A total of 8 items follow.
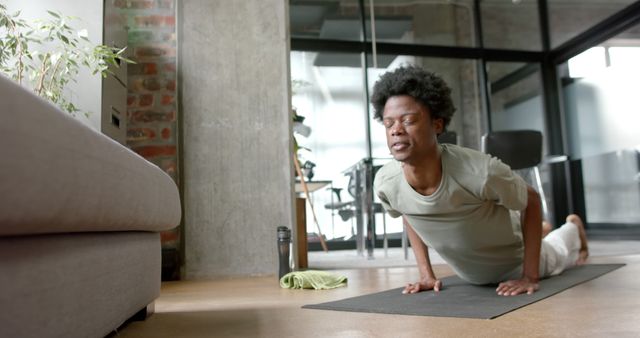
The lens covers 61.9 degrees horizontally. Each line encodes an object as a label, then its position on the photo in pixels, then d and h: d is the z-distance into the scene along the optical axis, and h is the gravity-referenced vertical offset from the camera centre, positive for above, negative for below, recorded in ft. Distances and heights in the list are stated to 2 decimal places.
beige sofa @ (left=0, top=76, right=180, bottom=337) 2.21 +0.04
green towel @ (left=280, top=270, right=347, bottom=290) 7.94 -0.93
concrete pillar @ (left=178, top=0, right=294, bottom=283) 10.03 +1.72
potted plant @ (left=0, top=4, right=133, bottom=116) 7.12 +2.43
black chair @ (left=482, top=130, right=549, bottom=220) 14.76 +1.78
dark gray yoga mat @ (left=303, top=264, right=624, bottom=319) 5.09 -0.94
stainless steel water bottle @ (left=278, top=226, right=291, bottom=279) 9.22 -0.50
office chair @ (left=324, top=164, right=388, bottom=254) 15.70 +0.51
